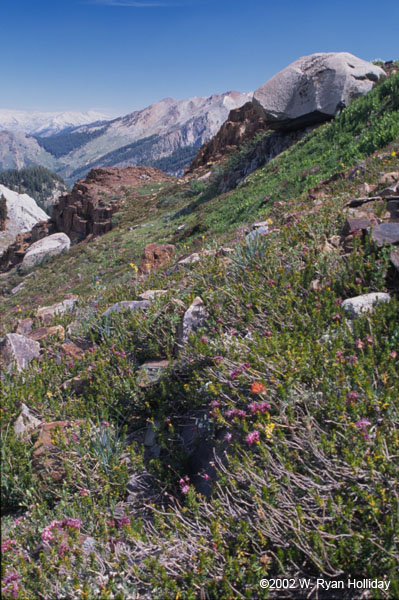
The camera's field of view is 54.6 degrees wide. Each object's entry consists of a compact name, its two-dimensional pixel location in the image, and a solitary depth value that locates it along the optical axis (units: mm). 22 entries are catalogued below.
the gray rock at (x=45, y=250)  34344
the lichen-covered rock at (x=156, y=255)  12506
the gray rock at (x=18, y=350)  5360
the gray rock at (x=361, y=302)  3596
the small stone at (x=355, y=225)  4680
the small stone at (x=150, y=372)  4141
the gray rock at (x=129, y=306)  5594
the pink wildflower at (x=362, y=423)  2396
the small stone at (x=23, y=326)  7152
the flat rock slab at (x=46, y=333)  6219
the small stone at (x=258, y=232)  5880
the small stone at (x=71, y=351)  5382
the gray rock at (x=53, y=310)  7629
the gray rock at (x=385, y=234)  4216
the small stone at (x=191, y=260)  6794
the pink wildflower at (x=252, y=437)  2677
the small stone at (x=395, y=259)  3852
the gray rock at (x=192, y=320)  4496
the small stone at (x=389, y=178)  6685
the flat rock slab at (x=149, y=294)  5789
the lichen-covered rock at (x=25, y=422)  3689
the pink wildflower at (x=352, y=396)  2596
